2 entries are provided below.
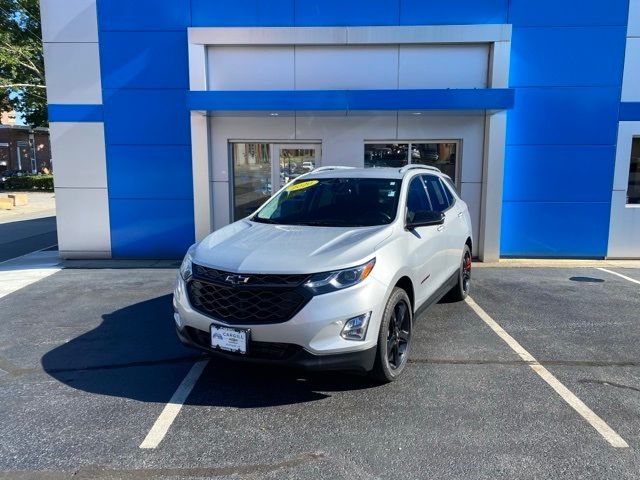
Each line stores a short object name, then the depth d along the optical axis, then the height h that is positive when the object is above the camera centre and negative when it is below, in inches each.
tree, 978.1 +247.2
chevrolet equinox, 137.9 -34.4
